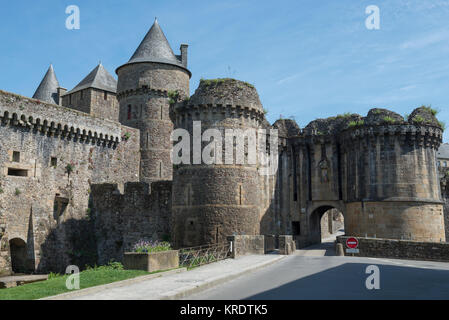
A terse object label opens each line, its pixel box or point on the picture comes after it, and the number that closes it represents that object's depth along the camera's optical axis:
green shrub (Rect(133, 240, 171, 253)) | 13.90
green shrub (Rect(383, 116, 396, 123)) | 24.17
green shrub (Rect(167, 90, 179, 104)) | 22.30
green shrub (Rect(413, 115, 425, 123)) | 24.25
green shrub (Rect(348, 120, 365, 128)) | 25.27
